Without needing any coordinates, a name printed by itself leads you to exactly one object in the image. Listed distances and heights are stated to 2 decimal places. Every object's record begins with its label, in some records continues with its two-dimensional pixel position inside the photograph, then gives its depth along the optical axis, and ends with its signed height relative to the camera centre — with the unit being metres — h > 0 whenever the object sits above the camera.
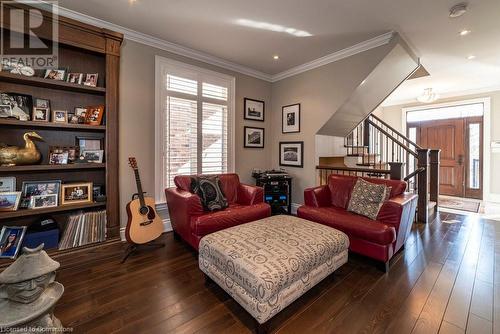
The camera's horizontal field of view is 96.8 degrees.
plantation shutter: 3.31 +0.69
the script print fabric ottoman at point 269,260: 1.43 -0.69
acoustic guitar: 2.51 -0.66
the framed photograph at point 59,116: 2.52 +0.55
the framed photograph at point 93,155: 2.71 +0.12
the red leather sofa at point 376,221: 2.19 -0.59
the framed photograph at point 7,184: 2.32 -0.21
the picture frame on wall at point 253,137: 4.27 +0.57
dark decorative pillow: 2.77 -0.35
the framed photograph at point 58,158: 2.52 +0.07
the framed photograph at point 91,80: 2.68 +1.03
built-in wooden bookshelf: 2.41 +0.48
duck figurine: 2.22 +0.11
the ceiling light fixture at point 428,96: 4.62 +1.49
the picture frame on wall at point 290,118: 4.18 +0.92
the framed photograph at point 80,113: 2.70 +0.63
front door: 5.44 +0.40
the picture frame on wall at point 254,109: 4.25 +1.11
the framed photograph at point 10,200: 2.24 -0.37
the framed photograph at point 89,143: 2.77 +0.27
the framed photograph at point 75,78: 2.60 +1.02
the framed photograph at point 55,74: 2.47 +1.02
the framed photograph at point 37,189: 2.39 -0.27
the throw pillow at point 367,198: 2.51 -0.38
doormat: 4.57 -0.82
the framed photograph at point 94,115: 2.70 +0.61
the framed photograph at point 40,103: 2.47 +0.69
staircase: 3.73 +0.07
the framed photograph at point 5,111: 2.24 +0.54
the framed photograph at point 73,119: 2.64 +0.54
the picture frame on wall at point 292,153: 4.16 +0.24
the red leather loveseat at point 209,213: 2.46 -0.55
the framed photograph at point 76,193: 2.54 -0.34
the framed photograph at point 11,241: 2.22 -0.78
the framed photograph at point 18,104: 2.27 +0.63
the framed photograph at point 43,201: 2.38 -0.41
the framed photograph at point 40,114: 2.41 +0.55
